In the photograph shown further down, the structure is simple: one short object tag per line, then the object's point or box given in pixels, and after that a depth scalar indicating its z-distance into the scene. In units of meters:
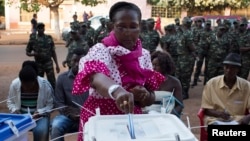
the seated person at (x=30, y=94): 3.51
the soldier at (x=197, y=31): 8.52
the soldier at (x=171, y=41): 7.14
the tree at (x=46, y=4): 15.86
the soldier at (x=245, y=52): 7.43
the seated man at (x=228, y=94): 3.34
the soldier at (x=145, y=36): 7.58
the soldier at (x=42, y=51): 6.40
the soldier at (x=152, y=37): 7.69
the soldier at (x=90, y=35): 8.50
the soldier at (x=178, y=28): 7.49
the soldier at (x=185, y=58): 6.98
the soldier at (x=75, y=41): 6.41
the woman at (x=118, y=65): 1.55
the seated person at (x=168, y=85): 3.35
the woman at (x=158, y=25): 18.27
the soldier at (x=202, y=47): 7.93
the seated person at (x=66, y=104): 3.42
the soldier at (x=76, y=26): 8.44
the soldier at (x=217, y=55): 7.45
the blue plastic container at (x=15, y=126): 1.84
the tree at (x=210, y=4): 21.59
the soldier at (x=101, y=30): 8.54
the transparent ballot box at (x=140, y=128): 1.32
